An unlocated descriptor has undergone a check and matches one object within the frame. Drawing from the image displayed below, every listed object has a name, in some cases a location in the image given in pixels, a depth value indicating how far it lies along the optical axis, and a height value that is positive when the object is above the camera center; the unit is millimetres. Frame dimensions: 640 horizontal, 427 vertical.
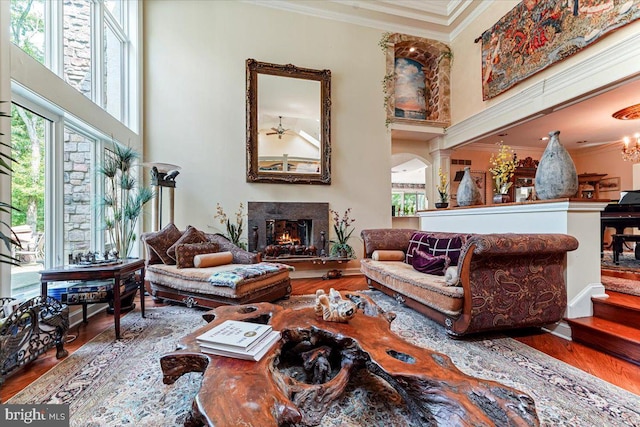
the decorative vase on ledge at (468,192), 3424 +248
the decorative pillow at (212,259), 3199 -570
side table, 2156 -507
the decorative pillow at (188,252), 3166 -472
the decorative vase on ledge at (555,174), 2340 +328
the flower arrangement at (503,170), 3111 +489
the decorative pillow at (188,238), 3276 -327
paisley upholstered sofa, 2098 -602
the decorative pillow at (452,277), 2158 -528
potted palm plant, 3084 +105
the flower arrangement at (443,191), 4059 +318
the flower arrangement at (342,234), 4824 -405
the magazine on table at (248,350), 1200 -627
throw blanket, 2732 -656
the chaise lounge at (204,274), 2816 -668
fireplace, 4676 -273
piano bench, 3857 -454
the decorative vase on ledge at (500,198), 3263 +169
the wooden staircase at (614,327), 1932 -889
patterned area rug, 1368 -1031
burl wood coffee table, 926 -679
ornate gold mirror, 4699 +1566
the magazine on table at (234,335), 1247 -601
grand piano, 3672 -43
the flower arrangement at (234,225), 4512 -211
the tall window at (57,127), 2311 +884
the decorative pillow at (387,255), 3639 -581
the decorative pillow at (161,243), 3289 -370
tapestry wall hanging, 3109 +2380
